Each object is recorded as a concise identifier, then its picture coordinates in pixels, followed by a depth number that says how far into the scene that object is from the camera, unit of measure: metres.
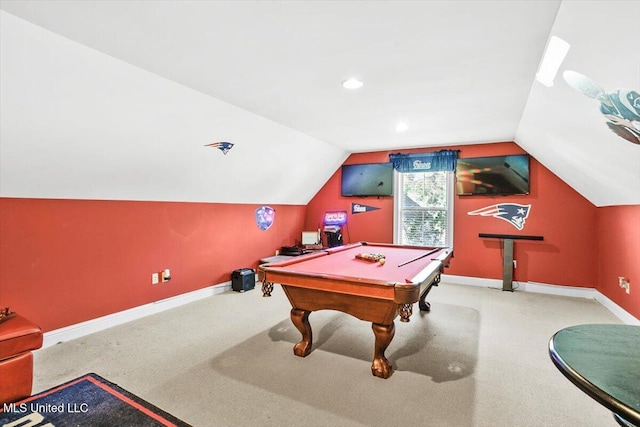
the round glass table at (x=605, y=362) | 0.82
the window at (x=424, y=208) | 5.56
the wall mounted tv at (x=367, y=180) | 5.95
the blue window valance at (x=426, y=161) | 5.38
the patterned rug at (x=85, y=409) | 1.88
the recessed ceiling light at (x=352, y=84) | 2.82
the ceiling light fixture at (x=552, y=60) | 1.97
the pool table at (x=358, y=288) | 2.17
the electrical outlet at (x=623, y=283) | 3.64
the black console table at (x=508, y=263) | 4.91
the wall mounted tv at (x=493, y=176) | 4.96
